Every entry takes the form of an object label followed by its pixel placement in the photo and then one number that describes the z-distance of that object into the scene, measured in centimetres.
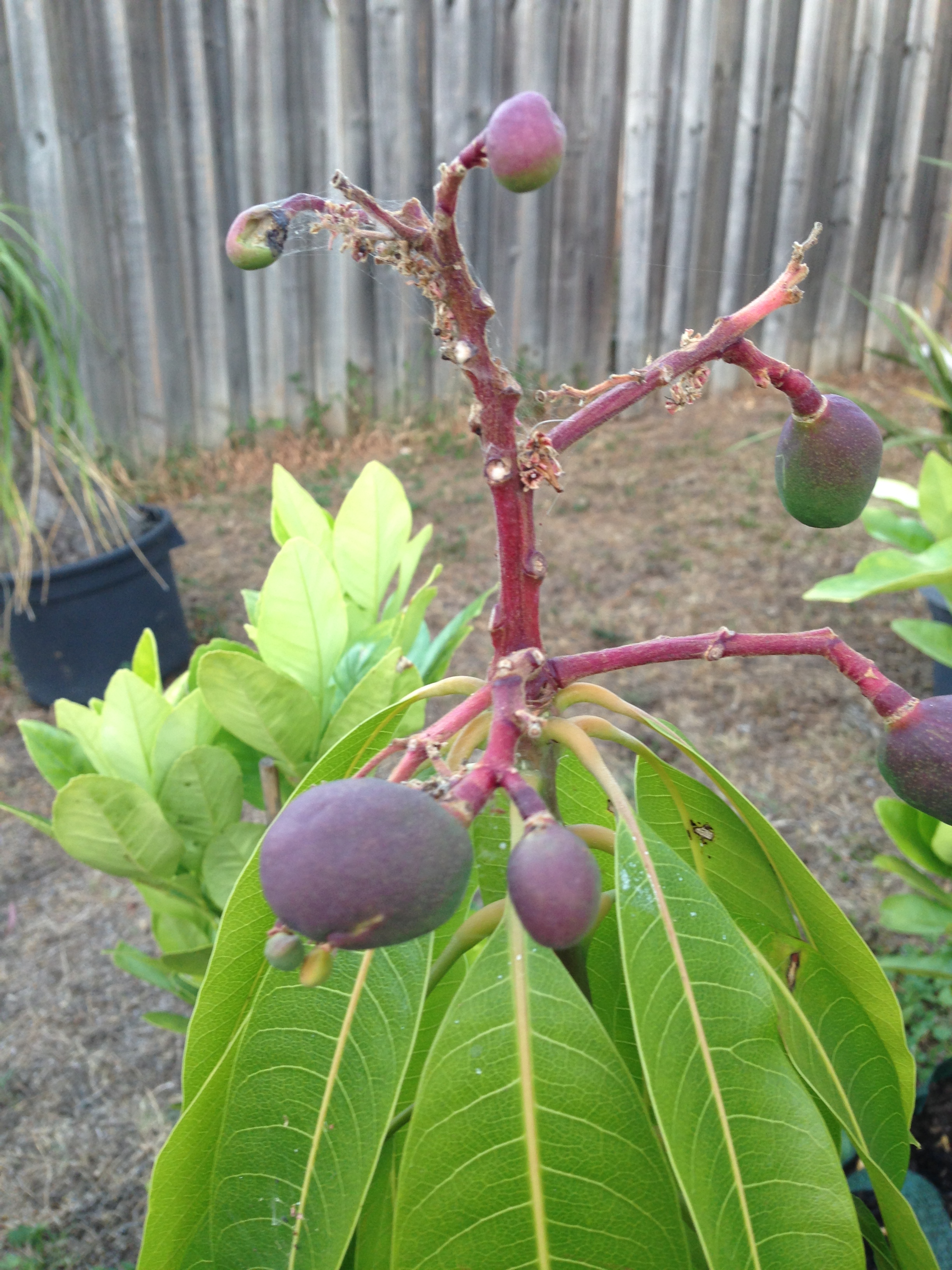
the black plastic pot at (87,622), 278
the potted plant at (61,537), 260
